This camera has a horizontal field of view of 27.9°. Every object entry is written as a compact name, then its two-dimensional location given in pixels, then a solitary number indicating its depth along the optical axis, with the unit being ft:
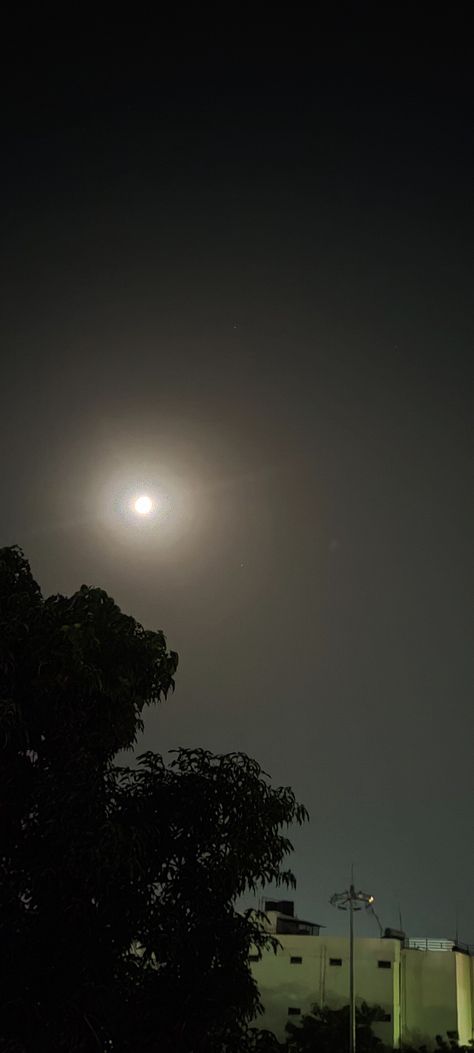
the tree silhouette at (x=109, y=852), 36.37
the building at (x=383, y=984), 173.06
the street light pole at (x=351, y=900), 155.63
